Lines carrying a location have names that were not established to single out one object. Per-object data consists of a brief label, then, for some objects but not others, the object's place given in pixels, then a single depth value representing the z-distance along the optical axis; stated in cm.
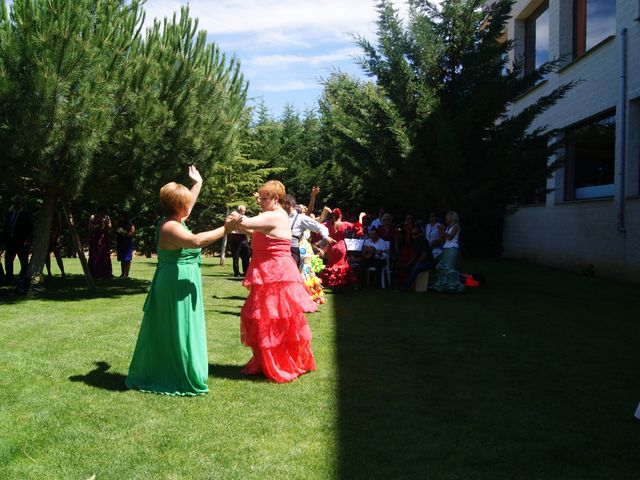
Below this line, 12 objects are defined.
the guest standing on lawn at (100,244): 1490
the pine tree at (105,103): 979
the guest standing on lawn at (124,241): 1474
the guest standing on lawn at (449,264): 1265
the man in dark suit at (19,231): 1254
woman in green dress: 522
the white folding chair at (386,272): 1409
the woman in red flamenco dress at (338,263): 1309
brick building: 1424
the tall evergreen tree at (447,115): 1327
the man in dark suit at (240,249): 1460
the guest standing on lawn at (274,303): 580
